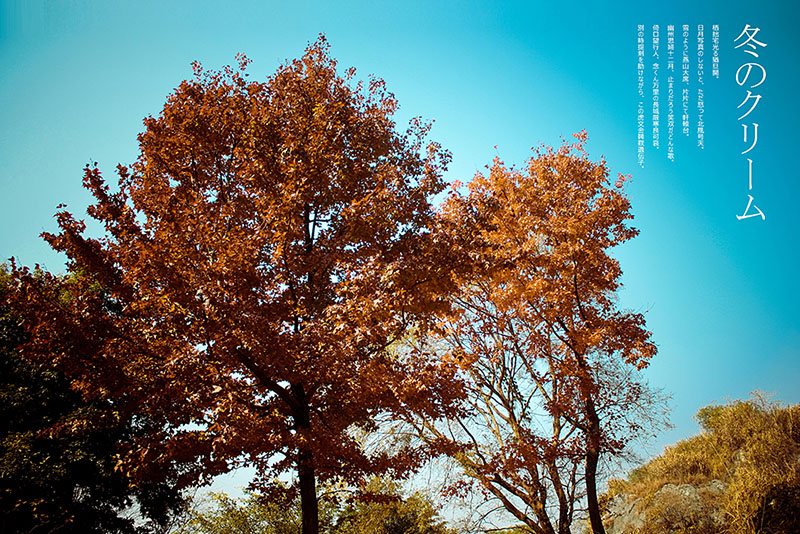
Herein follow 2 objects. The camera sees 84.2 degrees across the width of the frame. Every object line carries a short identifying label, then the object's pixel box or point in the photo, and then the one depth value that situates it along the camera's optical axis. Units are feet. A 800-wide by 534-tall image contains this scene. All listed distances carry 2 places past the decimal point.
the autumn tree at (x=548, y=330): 29.96
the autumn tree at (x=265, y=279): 20.34
